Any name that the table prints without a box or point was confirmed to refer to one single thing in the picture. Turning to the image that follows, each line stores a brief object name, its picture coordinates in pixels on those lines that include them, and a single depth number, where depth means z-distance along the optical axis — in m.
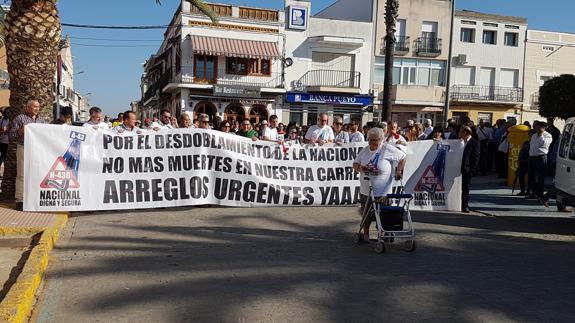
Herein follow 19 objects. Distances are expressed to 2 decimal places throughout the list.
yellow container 14.02
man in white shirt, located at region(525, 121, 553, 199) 11.35
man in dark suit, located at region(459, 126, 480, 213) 10.19
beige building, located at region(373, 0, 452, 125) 37.50
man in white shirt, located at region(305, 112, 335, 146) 10.71
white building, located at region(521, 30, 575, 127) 40.78
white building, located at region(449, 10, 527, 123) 39.34
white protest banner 8.53
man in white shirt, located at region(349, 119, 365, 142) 11.22
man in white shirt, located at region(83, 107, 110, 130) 9.18
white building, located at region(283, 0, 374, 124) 35.25
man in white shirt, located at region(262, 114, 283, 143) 10.76
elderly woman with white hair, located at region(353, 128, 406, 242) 7.04
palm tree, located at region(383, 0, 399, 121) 16.70
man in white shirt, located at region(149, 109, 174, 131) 10.87
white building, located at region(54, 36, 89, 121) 74.44
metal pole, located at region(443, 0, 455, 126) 23.55
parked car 8.74
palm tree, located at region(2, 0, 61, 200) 9.18
